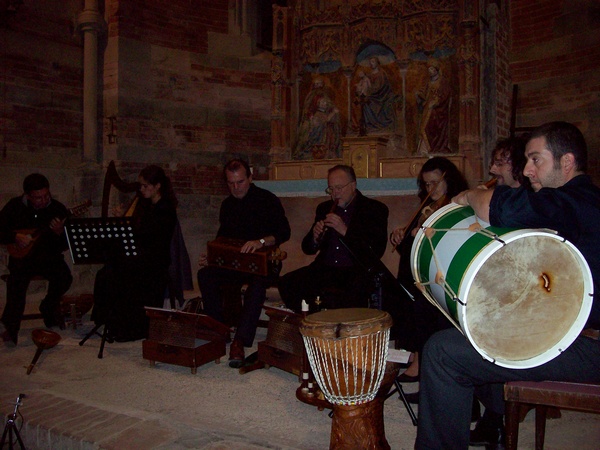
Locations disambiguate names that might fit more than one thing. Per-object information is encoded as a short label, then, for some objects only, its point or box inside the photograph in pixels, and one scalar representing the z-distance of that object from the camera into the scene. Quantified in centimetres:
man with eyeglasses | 427
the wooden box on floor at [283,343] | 391
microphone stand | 265
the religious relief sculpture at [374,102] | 739
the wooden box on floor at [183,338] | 417
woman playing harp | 507
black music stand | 447
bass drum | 216
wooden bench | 219
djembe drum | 262
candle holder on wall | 766
